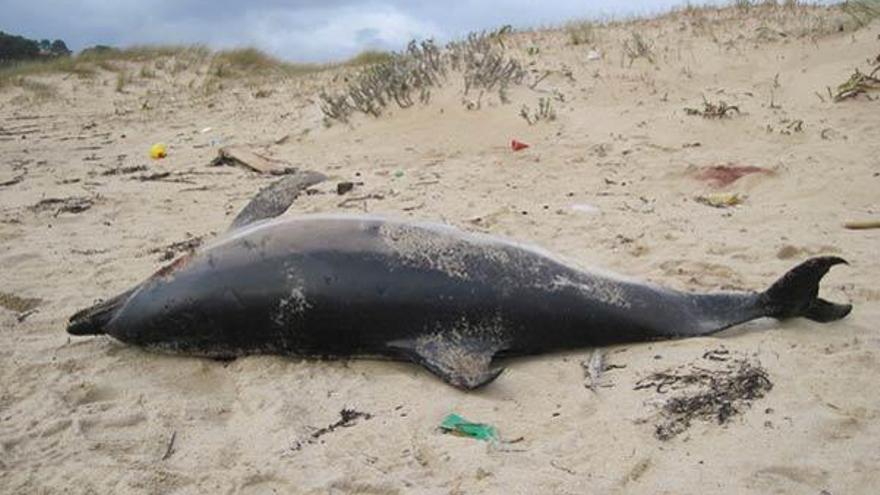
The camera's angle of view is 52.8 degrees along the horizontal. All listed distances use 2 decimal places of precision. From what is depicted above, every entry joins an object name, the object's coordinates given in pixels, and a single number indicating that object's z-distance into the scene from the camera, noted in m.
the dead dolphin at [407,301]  3.46
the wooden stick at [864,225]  5.09
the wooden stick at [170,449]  3.04
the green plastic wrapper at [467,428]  3.01
